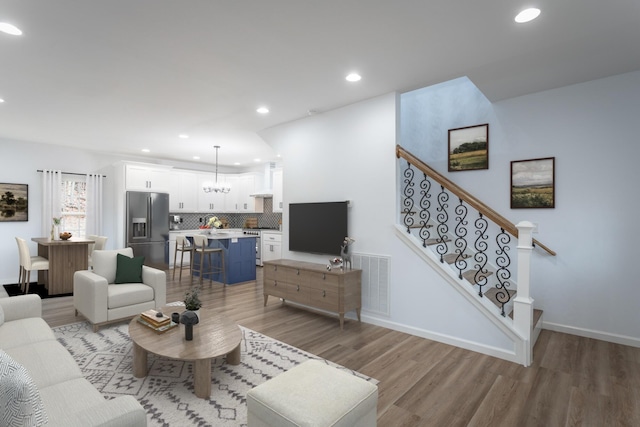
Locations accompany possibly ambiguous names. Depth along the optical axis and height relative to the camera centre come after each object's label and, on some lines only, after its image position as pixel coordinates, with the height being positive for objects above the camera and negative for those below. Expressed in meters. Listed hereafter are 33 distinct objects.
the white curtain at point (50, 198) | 6.42 +0.42
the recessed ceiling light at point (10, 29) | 2.49 +1.52
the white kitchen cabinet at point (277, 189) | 7.99 +0.73
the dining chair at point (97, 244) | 5.87 -0.48
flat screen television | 4.35 -0.13
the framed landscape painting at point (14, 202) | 6.08 +0.31
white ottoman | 1.48 -0.91
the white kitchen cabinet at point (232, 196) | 9.27 +0.64
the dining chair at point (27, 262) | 5.22 -0.73
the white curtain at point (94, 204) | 7.00 +0.30
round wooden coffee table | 2.38 -1.01
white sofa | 1.10 -0.87
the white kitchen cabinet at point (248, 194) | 8.99 +0.70
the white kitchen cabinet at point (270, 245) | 7.74 -0.68
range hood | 8.45 +1.04
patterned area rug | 2.20 -1.34
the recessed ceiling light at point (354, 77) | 3.42 +1.54
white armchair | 3.61 -0.89
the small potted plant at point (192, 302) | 2.84 -0.76
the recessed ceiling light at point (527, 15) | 2.30 +1.50
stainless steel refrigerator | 7.00 -0.18
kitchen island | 6.26 -0.81
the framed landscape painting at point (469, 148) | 4.35 +0.98
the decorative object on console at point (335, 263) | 4.12 -0.59
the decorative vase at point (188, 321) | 2.58 -0.85
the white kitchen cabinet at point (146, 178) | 7.10 +0.94
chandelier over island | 7.44 +0.73
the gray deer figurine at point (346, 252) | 4.09 -0.45
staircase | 2.99 -0.37
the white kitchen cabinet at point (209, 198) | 8.72 +0.56
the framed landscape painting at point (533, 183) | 3.88 +0.43
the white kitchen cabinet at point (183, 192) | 8.13 +0.69
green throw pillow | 4.05 -0.67
